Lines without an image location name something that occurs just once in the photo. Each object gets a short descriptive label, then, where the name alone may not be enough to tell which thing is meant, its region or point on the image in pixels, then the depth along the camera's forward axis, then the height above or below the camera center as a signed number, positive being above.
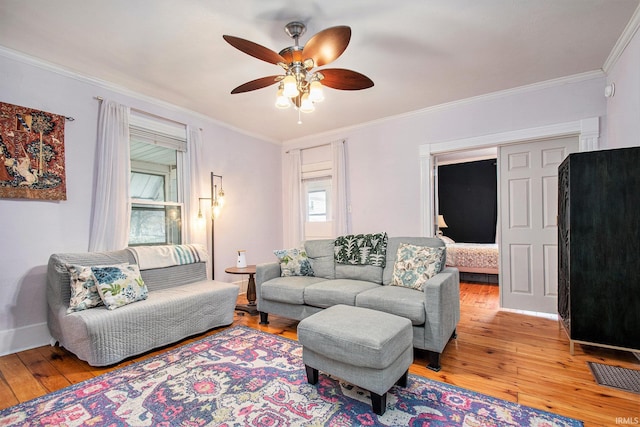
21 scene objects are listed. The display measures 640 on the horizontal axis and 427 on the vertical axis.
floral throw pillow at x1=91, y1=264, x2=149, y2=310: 2.45 -0.59
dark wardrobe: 2.16 -0.25
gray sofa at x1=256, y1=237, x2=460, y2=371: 2.28 -0.71
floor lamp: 4.06 +0.14
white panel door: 3.41 -0.09
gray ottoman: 1.67 -0.78
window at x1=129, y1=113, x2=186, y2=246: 3.51 +0.45
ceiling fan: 1.92 +1.10
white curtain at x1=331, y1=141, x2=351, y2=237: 4.71 +0.40
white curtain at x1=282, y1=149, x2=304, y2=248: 5.20 +0.27
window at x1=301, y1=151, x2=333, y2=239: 5.05 +0.42
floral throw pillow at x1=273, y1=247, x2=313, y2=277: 3.45 -0.55
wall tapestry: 2.56 +0.56
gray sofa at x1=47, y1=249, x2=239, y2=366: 2.27 -0.83
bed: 5.10 -0.81
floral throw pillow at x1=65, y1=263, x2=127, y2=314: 2.42 -0.60
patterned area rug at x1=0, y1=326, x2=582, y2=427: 1.66 -1.14
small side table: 3.54 -0.93
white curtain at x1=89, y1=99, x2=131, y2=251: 3.05 +0.36
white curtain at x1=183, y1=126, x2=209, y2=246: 3.87 +0.37
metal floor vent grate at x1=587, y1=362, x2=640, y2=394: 1.97 -1.13
